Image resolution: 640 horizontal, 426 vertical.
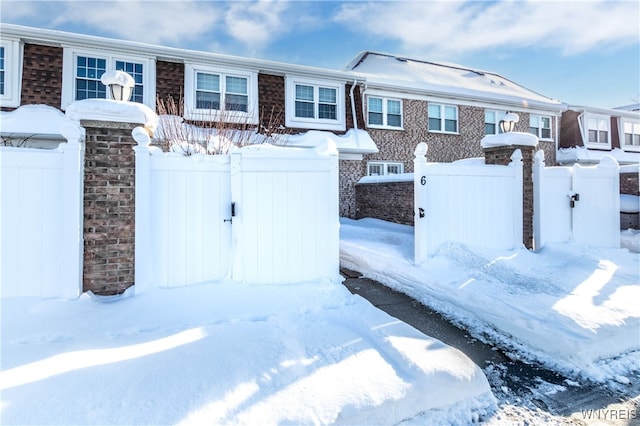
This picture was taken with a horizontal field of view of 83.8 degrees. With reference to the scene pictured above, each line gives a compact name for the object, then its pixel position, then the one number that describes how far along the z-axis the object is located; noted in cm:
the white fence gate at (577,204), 688
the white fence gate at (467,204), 580
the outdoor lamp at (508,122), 721
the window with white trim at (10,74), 921
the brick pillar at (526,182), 681
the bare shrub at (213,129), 813
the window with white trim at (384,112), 1364
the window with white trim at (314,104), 1209
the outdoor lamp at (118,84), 436
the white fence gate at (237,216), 438
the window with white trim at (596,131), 1758
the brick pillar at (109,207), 411
